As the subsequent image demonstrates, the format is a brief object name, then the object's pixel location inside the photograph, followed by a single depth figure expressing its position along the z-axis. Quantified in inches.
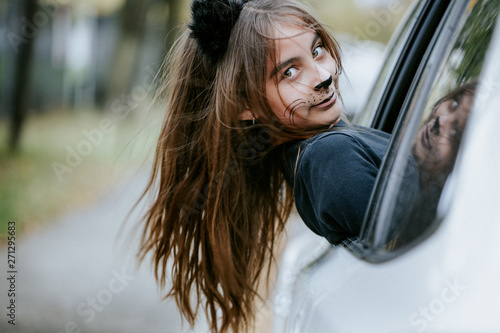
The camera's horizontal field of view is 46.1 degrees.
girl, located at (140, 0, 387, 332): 63.4
